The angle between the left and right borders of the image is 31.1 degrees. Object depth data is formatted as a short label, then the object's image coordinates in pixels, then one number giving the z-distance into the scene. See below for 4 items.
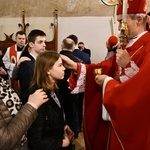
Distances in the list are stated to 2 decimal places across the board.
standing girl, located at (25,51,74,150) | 1.85
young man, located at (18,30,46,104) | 2.86
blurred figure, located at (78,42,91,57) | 7.14
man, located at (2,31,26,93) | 4.76
